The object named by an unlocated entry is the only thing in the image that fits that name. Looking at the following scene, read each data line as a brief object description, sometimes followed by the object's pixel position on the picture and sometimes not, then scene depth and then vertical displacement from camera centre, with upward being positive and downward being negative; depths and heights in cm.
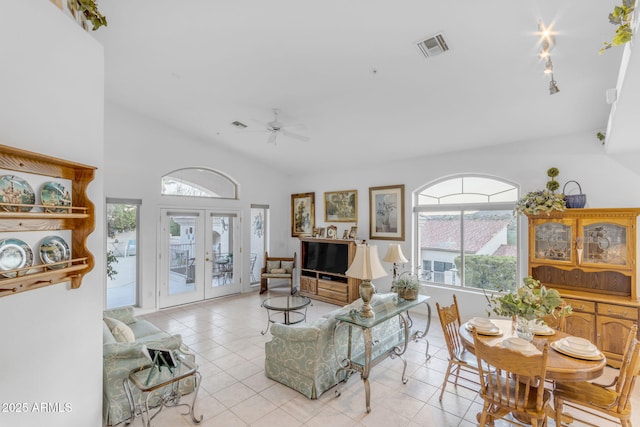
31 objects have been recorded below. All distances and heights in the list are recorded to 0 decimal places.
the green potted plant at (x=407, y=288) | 375 -89
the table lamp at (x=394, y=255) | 463 -59
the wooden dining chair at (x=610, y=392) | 217 -140
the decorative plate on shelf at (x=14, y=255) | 156 -21
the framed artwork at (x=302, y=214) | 763 +6
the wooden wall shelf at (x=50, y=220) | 157 -3
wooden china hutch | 358 -61
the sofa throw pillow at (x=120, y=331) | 313 -121
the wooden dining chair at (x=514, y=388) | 211 -131
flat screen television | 651 -91
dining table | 218 -111
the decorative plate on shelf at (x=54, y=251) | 179 -21
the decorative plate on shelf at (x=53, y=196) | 179 +12
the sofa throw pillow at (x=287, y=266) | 712 -117
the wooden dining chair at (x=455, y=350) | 298 -138
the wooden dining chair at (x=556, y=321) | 308 -112
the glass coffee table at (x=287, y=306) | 450 -135
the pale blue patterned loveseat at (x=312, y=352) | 304 -145
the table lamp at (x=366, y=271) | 310 -57
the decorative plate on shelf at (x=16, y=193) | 155 +12
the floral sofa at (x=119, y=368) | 266 -135
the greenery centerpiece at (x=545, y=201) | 395 +21
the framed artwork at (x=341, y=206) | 680 +24
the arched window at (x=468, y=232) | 496 -27
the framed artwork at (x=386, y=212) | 602 +9
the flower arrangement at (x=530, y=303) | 261 -75
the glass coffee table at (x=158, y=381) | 243 -136
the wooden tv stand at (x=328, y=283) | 629 -145
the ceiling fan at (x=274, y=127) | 464 +138
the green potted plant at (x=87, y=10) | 207 +144
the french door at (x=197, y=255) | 608 -84
